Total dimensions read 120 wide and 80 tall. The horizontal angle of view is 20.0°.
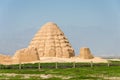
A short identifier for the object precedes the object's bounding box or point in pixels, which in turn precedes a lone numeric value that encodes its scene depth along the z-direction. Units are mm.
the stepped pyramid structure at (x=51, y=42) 128625
